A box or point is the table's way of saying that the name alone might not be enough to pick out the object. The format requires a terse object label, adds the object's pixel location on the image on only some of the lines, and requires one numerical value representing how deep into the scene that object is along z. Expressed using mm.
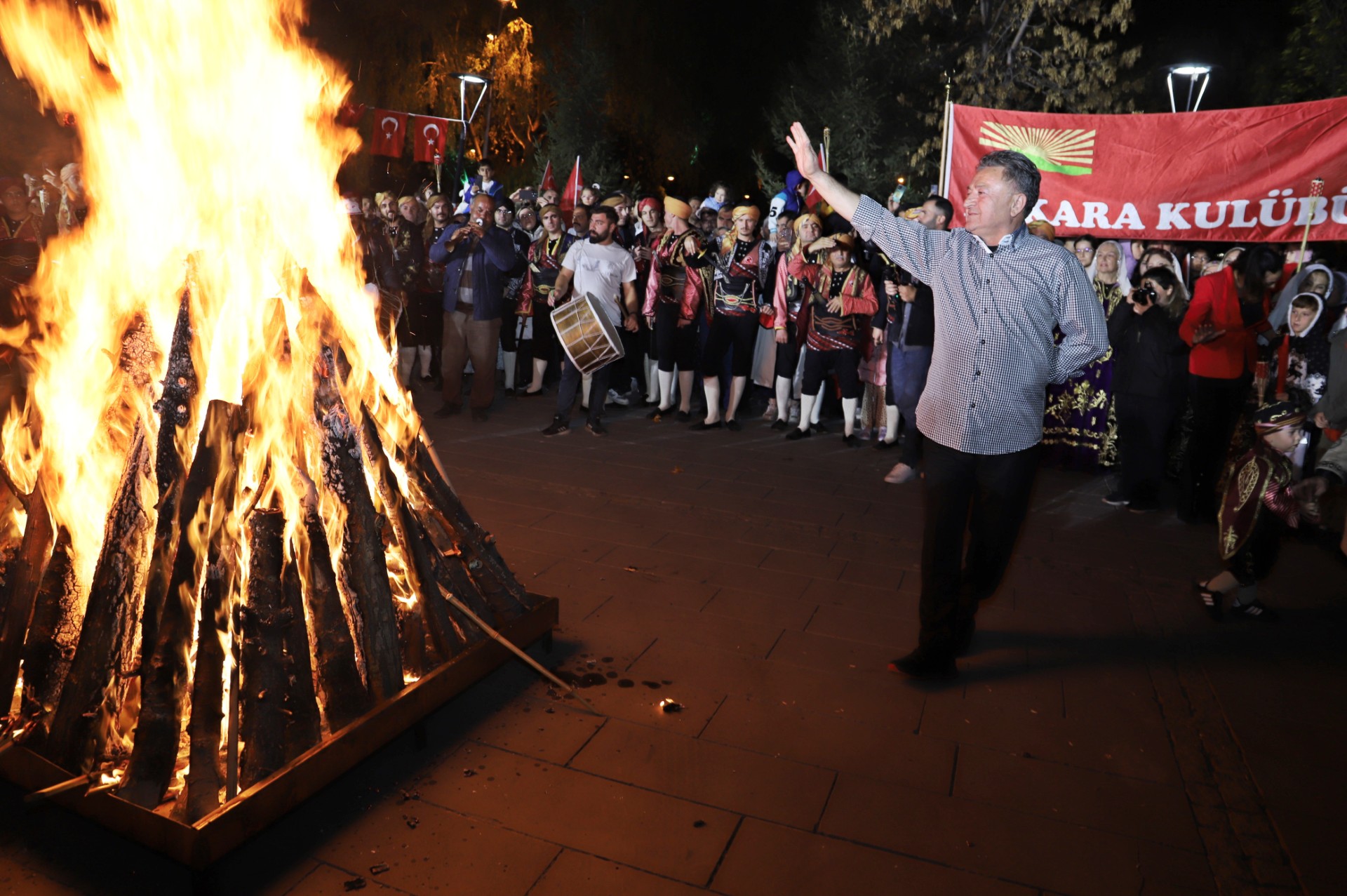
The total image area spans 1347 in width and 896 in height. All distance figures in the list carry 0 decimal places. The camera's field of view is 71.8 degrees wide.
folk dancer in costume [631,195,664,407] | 10656
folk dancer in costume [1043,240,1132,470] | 8453
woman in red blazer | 6922
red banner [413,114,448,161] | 17000
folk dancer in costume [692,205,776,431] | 9359
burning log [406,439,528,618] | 3969
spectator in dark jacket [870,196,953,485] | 7793
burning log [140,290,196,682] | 2996
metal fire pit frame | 2566
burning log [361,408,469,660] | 3611
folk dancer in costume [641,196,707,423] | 9547
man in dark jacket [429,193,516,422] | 9133
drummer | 8914
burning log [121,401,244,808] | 2814
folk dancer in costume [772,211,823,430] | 9109
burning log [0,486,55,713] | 3268
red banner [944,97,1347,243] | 7855
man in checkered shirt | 3838
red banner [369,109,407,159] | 16766
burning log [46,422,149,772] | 2955
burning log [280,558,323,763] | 2998
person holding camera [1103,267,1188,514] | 7234
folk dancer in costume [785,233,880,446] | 8766
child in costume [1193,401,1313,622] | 4680
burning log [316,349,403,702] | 3334
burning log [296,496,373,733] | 3154
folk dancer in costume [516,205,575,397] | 10547
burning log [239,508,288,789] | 2871
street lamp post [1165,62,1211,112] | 16188
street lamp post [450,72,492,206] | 18578
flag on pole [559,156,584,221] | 13992
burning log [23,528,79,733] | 3180
